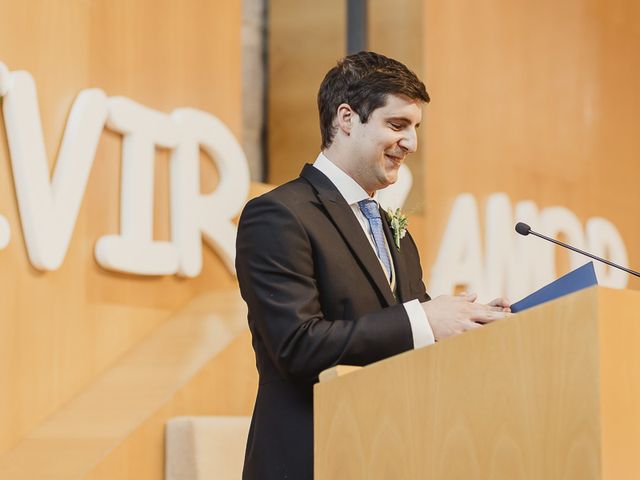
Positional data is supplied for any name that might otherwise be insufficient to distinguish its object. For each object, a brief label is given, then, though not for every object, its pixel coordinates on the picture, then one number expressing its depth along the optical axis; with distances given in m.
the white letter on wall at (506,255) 12.04
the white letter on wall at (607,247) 13.36
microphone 4.64
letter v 7.16
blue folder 3.62
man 4.09
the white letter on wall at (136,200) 7.88
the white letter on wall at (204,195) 8.42
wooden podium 2.92
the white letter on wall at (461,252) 11.41
